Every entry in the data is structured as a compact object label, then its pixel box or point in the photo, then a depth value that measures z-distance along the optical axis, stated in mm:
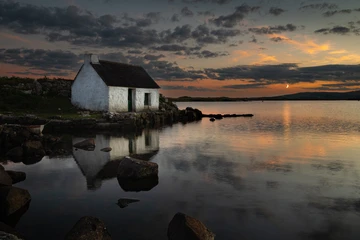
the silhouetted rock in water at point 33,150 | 18725
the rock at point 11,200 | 9539
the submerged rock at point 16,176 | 13258
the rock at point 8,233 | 6889
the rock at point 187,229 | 7504
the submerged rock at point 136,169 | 13416
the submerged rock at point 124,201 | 10450
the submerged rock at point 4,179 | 11336
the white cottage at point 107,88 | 36406
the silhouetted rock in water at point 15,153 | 18077
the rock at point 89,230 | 7504
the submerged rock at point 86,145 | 21042
